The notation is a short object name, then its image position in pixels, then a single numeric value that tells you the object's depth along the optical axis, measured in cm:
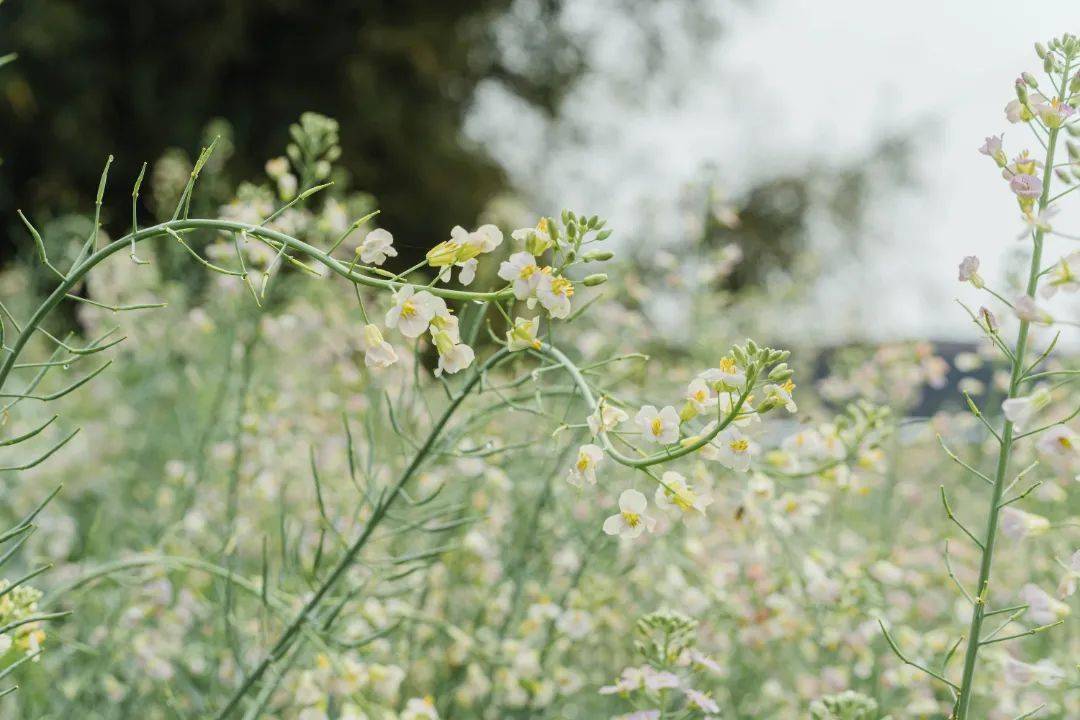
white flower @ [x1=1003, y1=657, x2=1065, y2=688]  80
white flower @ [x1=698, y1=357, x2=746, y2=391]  67
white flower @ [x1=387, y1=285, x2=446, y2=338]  69
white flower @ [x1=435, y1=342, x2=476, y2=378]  73
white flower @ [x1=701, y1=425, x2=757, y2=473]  72
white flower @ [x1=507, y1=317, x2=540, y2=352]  71
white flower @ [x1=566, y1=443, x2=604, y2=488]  70
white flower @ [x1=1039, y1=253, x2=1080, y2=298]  74
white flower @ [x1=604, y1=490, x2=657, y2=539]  75
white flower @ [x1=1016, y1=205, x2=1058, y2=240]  72
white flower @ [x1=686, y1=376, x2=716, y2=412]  73
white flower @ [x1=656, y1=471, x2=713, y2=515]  73
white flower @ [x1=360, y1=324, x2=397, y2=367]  69
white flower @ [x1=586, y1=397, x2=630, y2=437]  70
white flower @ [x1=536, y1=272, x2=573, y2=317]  69
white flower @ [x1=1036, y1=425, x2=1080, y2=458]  76
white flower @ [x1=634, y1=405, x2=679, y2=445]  73
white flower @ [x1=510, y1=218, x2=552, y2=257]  71
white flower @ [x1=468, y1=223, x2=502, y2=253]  70
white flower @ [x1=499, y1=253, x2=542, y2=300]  69
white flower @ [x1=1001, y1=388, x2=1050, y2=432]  73
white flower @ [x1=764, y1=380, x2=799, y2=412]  67
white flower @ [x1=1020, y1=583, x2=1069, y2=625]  83
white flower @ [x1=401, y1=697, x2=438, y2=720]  111
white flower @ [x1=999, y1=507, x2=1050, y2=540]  80
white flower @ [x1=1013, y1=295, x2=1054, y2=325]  70
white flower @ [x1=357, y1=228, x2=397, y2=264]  67
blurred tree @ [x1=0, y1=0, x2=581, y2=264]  655
